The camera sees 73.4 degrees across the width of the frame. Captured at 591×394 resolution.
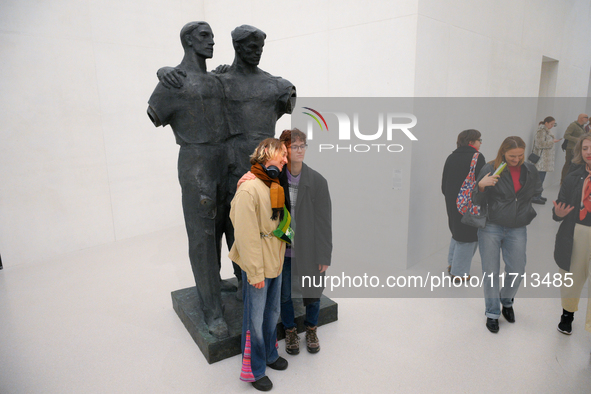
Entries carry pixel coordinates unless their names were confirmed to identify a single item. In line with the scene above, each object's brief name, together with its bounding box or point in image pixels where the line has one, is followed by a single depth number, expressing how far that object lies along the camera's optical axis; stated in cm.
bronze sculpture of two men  282
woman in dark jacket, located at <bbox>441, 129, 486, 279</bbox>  381
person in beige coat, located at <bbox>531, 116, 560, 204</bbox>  726
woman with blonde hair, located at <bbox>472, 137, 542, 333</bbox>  305
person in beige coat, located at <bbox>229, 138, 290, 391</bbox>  230
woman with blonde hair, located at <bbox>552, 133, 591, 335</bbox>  284
